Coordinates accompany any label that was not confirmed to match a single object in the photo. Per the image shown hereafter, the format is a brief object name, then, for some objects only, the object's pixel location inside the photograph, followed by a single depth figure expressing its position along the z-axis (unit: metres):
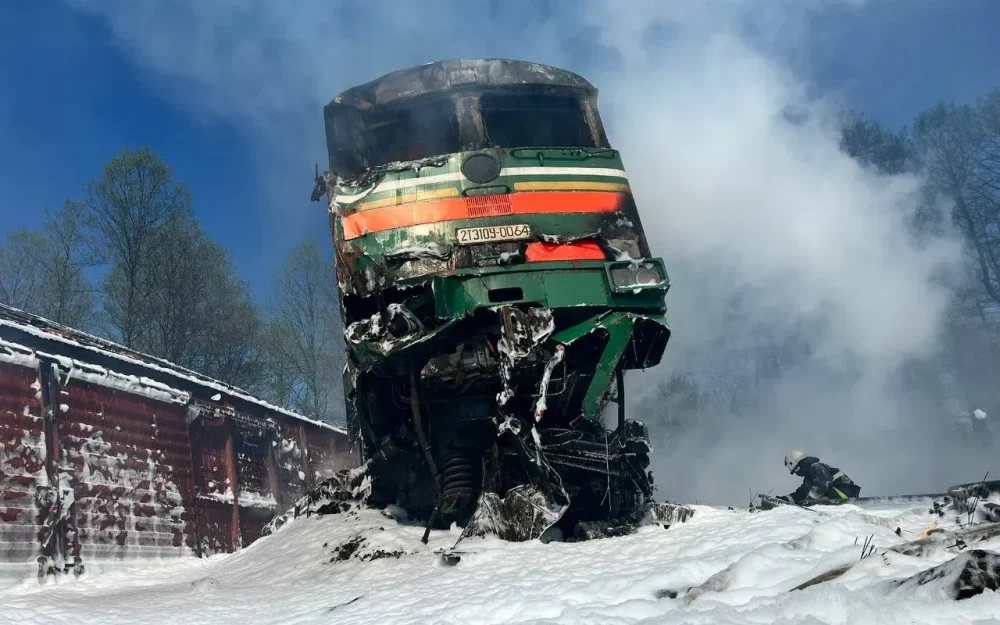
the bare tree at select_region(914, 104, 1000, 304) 17.16
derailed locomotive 5.12
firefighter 6.30
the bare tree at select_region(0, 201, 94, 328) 21.02
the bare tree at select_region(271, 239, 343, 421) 25.31
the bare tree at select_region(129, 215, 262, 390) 20.95
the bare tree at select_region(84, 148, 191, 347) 20.48
